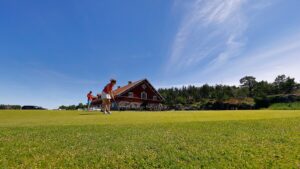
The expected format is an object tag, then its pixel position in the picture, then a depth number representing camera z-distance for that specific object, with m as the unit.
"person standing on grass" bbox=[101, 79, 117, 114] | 8.51
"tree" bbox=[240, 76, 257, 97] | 61.77
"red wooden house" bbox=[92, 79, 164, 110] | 24.94
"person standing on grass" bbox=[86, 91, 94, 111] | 13.62
